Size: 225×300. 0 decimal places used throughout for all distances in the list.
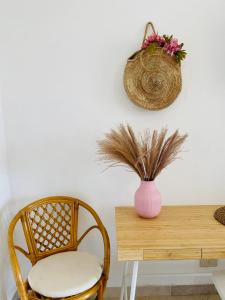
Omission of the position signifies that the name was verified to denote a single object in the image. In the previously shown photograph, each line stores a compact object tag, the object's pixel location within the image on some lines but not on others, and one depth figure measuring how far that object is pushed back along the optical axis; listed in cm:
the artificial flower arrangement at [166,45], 159
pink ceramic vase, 154
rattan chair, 163
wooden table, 129
